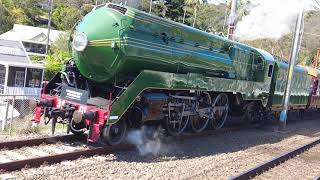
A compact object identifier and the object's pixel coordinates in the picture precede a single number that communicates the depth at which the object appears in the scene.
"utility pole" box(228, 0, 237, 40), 14.30
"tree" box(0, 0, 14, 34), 56.56
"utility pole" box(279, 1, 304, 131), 11.97
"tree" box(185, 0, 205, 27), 35.94
